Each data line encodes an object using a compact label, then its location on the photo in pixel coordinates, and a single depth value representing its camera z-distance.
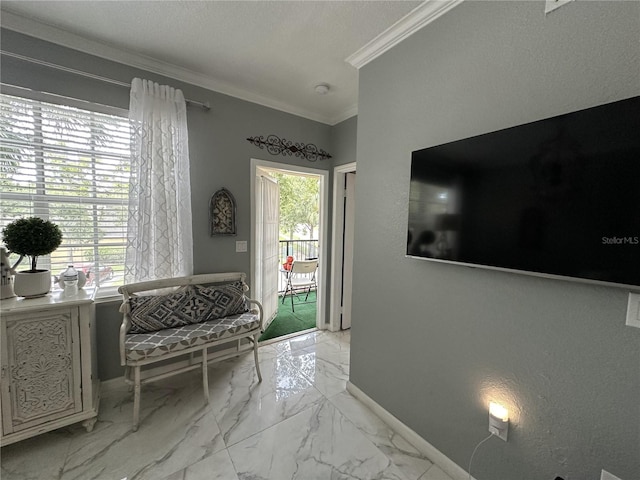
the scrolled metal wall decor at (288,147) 2.70
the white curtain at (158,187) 2.03
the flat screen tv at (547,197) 0.84
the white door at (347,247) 3.21
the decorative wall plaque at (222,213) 2.46
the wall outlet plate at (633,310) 0.87
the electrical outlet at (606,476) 0.93
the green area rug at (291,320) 3.26
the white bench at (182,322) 1.78
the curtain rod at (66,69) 1.68
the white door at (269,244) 3.09
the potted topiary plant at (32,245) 1.54
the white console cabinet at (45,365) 1.45
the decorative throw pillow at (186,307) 1.99
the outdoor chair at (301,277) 4.23
